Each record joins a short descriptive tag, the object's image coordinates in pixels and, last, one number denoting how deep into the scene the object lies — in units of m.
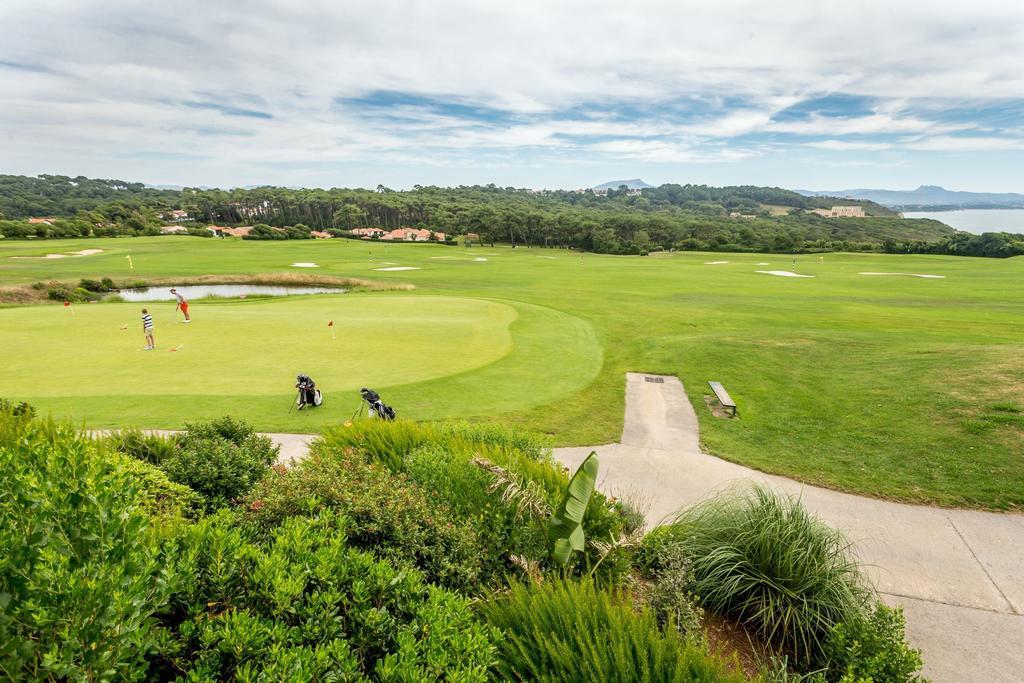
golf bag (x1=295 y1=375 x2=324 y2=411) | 11.41
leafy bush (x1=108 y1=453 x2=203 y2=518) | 5.37
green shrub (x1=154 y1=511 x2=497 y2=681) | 2.85
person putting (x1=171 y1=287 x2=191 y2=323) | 20.23
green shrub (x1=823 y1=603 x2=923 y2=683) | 3.90
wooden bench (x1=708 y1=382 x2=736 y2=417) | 12.38
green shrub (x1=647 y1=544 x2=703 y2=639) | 4.27
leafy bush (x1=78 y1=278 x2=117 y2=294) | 37.84
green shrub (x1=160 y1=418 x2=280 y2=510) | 6.44
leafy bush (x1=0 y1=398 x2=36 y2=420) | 7.32
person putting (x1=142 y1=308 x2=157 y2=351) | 15.68
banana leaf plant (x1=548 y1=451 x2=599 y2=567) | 4.57
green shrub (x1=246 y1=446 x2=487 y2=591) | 4.48
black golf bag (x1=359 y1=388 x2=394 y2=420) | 10.12
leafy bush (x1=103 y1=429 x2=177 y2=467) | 7.40
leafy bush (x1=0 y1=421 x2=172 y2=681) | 2.35
